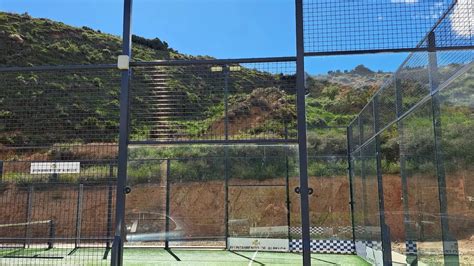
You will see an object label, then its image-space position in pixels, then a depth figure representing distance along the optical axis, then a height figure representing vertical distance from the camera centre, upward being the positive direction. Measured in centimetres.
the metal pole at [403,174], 473 -3
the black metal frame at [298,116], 360 +50
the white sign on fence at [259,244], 921 -161
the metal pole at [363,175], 757 -7
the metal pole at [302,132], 357 +34
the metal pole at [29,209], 970 -91
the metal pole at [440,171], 344 +0
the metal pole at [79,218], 905 -105
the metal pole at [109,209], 552 -53
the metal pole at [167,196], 1009 -62
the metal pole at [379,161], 604 +15
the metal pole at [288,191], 984 -47
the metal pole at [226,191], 980 -48
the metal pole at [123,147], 374 +22
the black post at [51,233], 931 -141
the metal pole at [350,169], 888 +5
